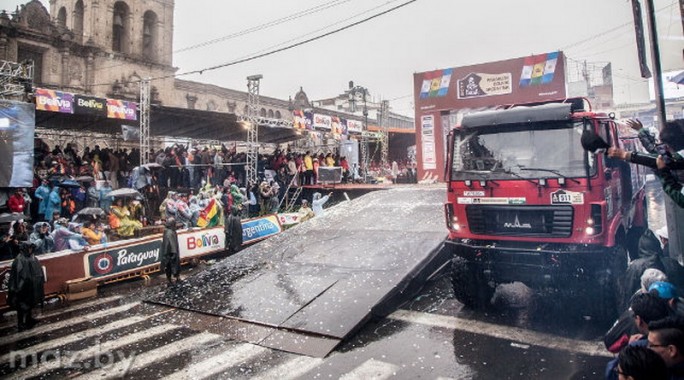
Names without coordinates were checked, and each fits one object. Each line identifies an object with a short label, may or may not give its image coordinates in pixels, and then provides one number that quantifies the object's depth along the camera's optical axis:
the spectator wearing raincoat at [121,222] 13.52
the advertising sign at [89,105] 15.35
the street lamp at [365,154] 27.88
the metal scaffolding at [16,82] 13.31
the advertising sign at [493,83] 18.41
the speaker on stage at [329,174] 21.70
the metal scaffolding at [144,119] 17.25
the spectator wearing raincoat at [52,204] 13.34
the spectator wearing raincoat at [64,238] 10.70
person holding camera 3.51
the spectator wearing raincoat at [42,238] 10.57
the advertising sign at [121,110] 16.38
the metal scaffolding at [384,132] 29.95
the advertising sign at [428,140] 21.08
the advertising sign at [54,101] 14.17
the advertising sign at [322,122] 23.96
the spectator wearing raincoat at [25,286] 7.77
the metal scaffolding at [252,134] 19.31
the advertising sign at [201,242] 12.86
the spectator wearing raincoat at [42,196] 13.35
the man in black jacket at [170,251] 10.56
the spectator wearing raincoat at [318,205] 18.09
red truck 5.83
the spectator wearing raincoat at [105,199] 15.24
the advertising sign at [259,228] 15.19
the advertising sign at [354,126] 26.80
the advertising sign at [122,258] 10.51
